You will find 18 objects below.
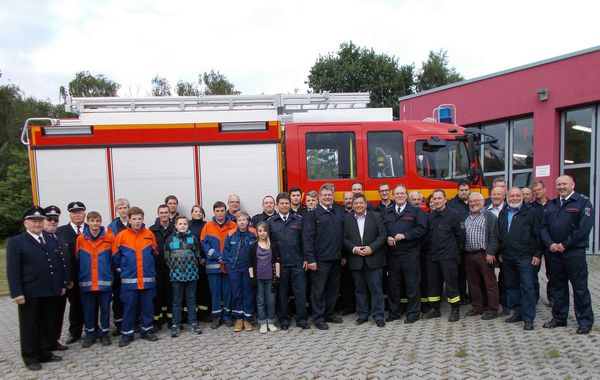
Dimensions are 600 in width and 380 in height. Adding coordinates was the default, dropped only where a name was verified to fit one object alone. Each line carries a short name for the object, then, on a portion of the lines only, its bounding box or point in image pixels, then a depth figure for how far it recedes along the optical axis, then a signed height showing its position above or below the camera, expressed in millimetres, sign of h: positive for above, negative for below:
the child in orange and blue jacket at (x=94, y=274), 5102 -1178
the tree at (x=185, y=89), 39812 +8118
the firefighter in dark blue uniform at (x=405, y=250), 5555 -1126
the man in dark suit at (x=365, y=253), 5504 -1125
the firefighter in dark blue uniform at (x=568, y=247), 4918 -1032
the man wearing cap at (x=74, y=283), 5320 -1323
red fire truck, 6023 +262
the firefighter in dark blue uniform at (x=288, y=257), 5426 -1124
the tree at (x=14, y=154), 23922 +1622
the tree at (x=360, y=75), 27306 +6033
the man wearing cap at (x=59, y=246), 4918 -802
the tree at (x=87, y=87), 35375 +7643
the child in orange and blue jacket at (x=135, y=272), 5156 -1190
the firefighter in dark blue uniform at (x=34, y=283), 4453 -1119
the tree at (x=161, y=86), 40969 +8818
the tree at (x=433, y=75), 34562 +7371
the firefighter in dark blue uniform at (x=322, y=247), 5453 -1027
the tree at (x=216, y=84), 37344 +8206
